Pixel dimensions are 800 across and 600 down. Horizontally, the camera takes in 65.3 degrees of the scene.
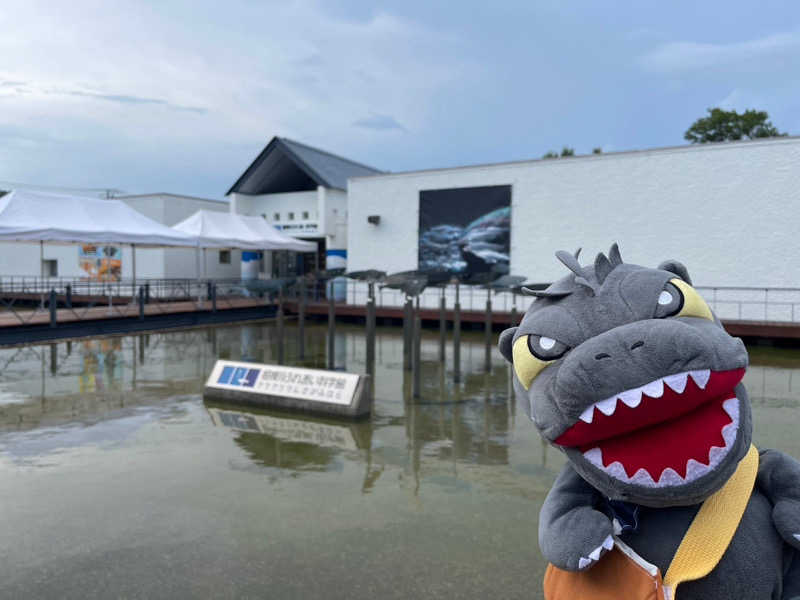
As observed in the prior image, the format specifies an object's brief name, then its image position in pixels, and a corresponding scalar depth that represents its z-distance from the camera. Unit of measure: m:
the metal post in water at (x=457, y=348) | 10.54
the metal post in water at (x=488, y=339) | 11.67
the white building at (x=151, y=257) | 29.19
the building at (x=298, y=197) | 26.44
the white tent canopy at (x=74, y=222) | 15.54
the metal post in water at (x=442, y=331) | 12.12
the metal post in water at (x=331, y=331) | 11.35
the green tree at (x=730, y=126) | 33.00
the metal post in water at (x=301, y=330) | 13.16
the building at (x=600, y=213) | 16.70
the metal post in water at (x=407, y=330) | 11.66
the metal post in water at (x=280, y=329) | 11.62
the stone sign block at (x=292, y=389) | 7.91
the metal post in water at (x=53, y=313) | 15.20
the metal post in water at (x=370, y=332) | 10.60
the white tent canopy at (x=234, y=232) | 20.83
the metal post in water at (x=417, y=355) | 9.19
